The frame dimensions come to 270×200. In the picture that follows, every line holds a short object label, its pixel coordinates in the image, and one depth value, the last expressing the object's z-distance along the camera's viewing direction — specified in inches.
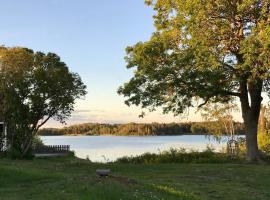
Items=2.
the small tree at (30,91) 701.7
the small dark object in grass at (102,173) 299.1
